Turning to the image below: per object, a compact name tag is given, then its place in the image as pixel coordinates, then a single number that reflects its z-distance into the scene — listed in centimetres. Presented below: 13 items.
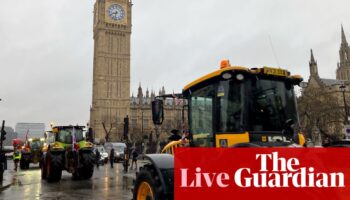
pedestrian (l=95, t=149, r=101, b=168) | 2571
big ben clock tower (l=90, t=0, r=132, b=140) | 9506
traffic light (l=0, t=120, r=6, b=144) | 2255
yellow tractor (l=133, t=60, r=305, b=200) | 454
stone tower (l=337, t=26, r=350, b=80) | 10231
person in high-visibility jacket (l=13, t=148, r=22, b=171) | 2581
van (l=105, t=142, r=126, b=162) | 3459
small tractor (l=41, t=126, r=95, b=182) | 1495
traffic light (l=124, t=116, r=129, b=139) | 2239
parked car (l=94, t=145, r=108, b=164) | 3219
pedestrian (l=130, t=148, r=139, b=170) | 2370
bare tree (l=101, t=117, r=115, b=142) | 9304
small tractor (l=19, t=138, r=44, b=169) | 2656
